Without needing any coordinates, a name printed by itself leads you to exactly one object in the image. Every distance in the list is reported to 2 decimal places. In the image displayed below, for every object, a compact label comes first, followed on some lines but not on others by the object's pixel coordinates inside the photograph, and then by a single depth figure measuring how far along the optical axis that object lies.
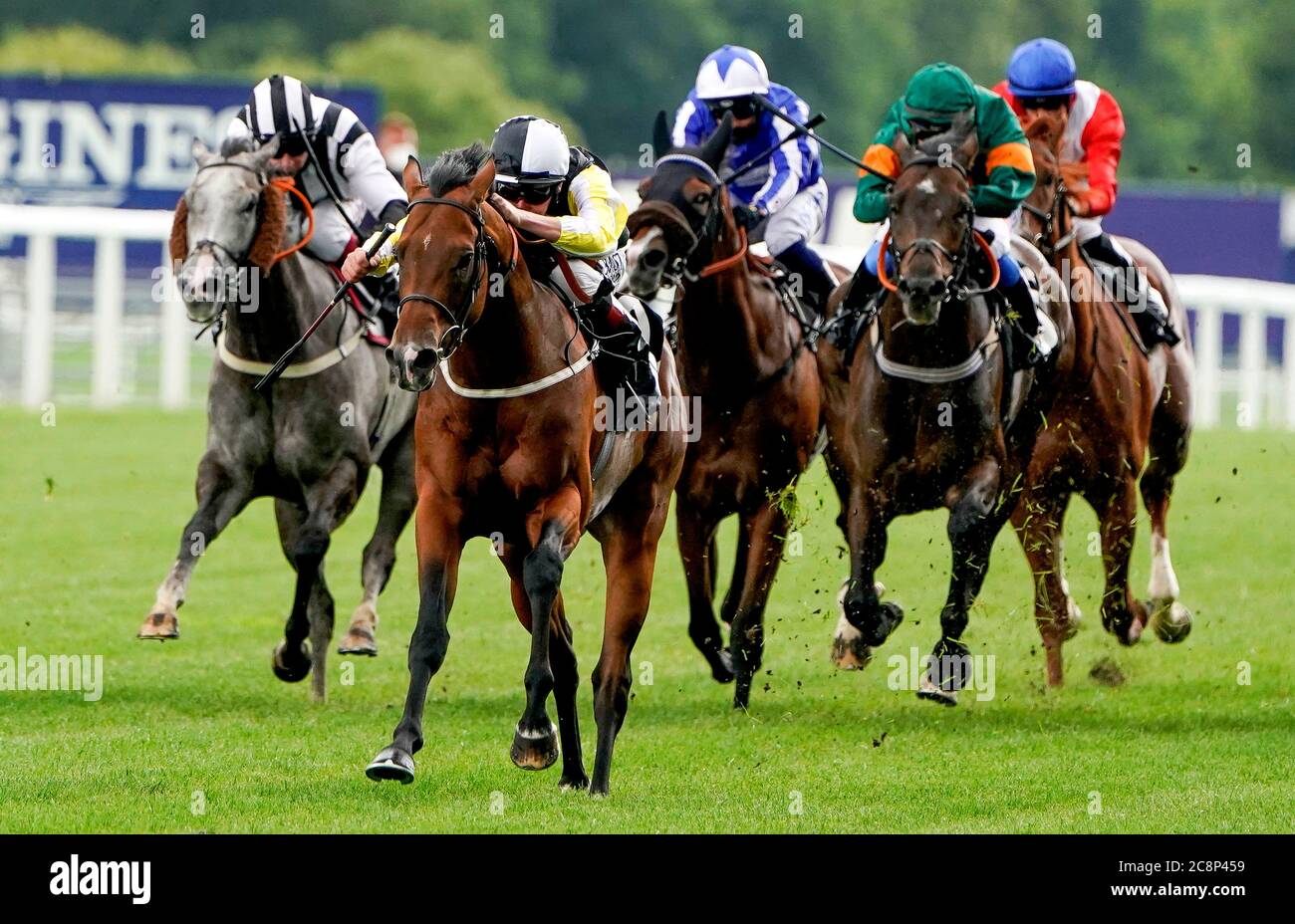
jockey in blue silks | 19.48
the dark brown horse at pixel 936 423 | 16.17
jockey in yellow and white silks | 14.23
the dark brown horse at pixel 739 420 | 18.28
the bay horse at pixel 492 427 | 12.59
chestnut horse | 18.78
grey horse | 16.86
